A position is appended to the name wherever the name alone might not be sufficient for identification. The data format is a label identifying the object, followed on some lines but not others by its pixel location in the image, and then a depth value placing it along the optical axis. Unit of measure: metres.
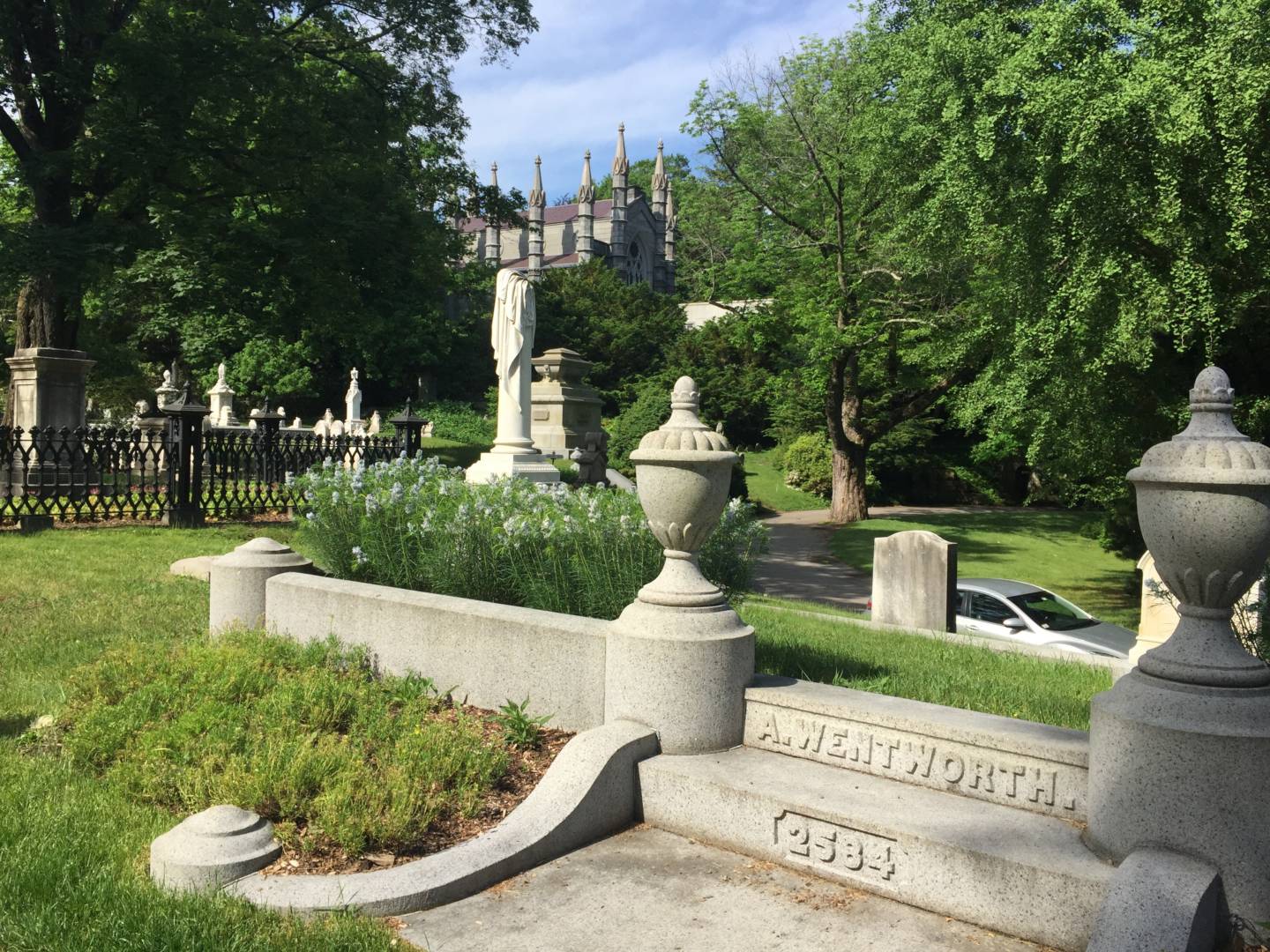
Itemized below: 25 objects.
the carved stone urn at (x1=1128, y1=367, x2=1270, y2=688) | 3.38
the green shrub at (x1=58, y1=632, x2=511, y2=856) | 4.23
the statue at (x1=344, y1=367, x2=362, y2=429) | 40.78
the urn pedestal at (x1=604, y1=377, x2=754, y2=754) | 4.67
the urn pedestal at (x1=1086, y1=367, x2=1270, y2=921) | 3.26
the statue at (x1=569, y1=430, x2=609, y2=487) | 20.71
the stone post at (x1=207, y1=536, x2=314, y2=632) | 6.92
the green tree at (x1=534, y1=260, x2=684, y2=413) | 51.91
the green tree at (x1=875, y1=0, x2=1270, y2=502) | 10.14
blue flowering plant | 6.32
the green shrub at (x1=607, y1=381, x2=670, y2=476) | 32.84
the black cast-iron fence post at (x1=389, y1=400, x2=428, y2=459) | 17.91
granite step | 3.46
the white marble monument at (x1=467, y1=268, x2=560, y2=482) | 12.86
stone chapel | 88.94
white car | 10.74
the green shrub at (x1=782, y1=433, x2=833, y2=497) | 33.66
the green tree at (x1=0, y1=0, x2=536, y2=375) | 15.09
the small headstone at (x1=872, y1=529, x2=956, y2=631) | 10.16
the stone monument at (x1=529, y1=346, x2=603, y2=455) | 23.25
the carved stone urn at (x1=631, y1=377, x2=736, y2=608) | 4.76
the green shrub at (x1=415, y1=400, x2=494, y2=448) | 44.48
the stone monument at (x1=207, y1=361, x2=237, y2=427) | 33.28
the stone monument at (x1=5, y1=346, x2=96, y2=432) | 17.05
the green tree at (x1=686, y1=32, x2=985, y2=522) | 22.84
